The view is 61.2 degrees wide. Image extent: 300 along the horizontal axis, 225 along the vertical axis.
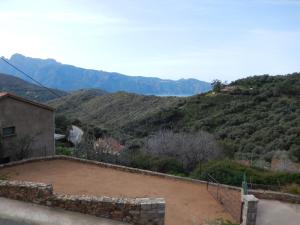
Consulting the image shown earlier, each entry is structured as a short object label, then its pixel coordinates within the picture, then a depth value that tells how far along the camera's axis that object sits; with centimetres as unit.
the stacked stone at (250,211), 676
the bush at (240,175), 914
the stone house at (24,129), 1012
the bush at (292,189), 868
